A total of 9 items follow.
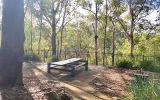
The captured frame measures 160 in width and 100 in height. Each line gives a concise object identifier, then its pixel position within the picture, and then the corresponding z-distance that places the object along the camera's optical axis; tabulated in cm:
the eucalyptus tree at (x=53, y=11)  1060
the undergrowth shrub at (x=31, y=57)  763
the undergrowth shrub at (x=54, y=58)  755
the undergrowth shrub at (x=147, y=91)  212
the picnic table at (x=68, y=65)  480
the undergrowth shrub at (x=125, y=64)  653
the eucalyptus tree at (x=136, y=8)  1178
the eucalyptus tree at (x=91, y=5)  1149
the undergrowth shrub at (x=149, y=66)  649
